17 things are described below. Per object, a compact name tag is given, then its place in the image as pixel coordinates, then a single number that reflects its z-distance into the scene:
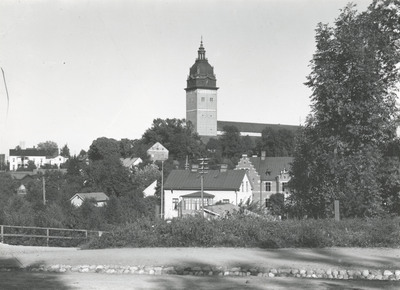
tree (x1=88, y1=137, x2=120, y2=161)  113.06
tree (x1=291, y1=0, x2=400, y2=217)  28.83
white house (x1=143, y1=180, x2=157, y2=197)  95.61
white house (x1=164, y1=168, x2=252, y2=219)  75.56
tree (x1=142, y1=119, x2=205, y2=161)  136.50
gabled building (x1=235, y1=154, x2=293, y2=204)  90.81
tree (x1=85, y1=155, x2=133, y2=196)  94.00
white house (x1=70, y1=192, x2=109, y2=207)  80.56
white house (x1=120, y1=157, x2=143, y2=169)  121.31
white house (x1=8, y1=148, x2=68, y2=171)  197.54
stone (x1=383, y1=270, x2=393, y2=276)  14.59
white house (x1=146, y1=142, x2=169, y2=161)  134.10
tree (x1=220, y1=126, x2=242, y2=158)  153.04
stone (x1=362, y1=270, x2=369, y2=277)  14.68
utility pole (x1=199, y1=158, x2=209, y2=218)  49.09
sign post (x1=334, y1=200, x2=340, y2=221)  26.74
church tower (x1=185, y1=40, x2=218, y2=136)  180.62
